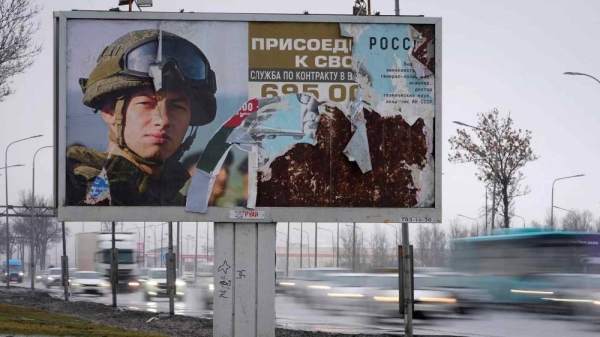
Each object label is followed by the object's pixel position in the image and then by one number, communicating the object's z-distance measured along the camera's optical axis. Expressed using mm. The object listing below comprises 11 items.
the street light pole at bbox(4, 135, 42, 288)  72062
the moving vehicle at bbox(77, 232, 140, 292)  62031
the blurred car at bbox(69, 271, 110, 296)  61469
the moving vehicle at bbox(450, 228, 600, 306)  37344
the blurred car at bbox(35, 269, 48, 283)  80375
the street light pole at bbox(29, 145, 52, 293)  67938
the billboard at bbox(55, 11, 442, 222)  22484
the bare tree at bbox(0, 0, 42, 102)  42250
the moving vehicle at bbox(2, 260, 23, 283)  91500
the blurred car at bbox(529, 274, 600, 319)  33719
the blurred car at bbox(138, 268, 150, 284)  56625
